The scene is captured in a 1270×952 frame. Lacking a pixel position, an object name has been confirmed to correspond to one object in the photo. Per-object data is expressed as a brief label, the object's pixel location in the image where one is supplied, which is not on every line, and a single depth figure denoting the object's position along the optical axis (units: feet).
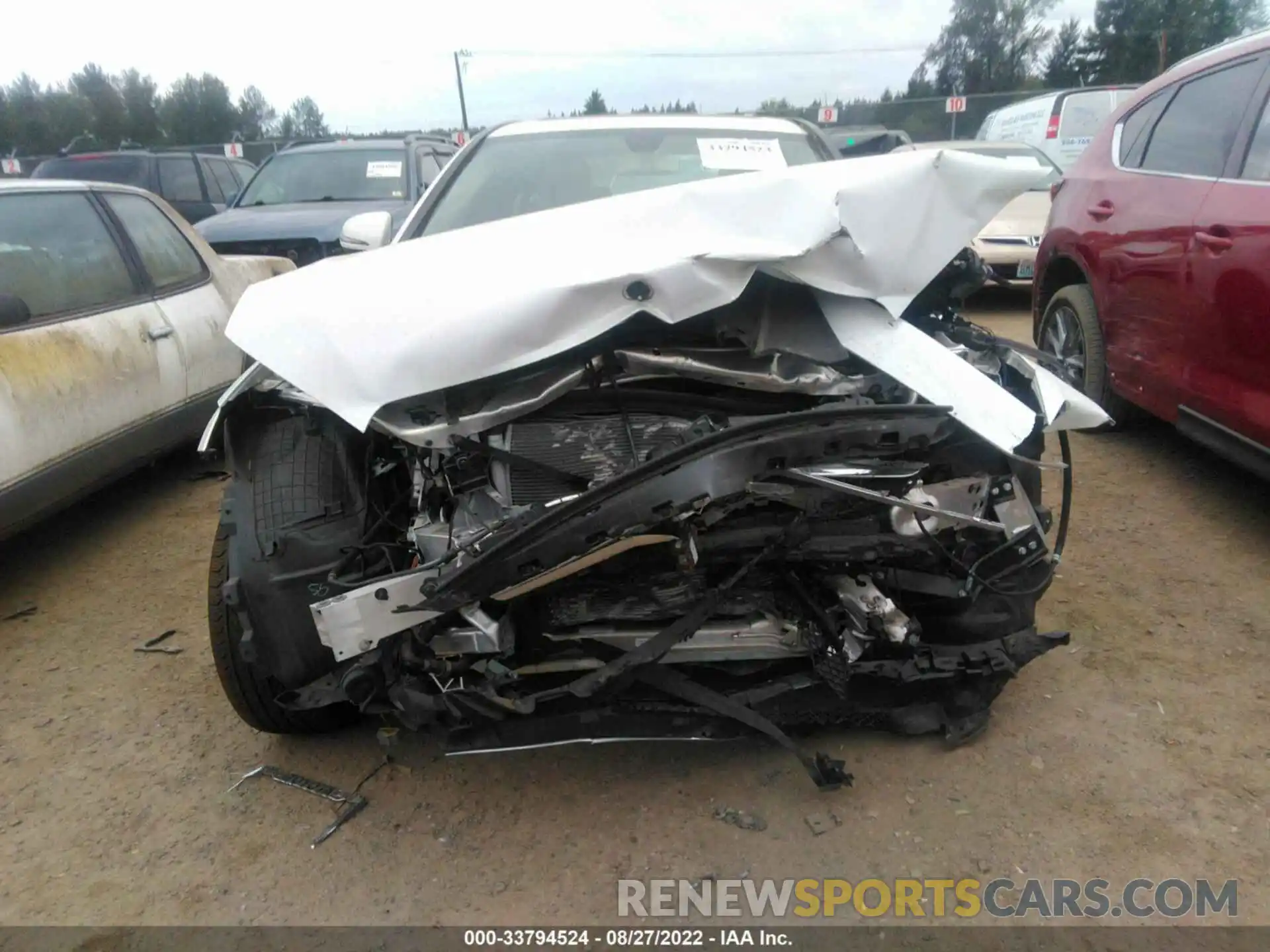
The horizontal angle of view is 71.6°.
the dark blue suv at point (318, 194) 22.48
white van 38.42
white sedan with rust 11.14
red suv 10.32
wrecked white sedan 6.37
